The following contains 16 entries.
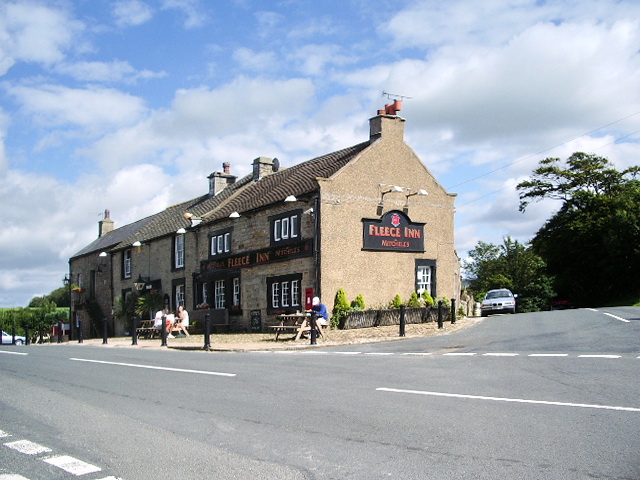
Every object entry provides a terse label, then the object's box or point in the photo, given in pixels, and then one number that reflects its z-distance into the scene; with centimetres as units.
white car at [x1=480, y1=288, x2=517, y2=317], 3659
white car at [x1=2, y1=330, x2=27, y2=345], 4531
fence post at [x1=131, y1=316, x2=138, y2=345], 2602
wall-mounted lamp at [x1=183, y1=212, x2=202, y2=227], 3472
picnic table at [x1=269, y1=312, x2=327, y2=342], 2241
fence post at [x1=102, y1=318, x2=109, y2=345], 2860
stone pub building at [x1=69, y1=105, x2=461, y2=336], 2764
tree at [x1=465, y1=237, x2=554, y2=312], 5103
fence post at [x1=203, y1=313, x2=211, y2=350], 2094
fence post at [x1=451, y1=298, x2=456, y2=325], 2626
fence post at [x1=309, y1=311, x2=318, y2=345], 2030
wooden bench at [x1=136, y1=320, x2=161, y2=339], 3073
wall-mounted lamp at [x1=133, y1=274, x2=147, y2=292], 3971
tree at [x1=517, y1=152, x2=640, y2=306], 4775
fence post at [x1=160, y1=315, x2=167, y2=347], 2412
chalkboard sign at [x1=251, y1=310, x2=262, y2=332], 2995
